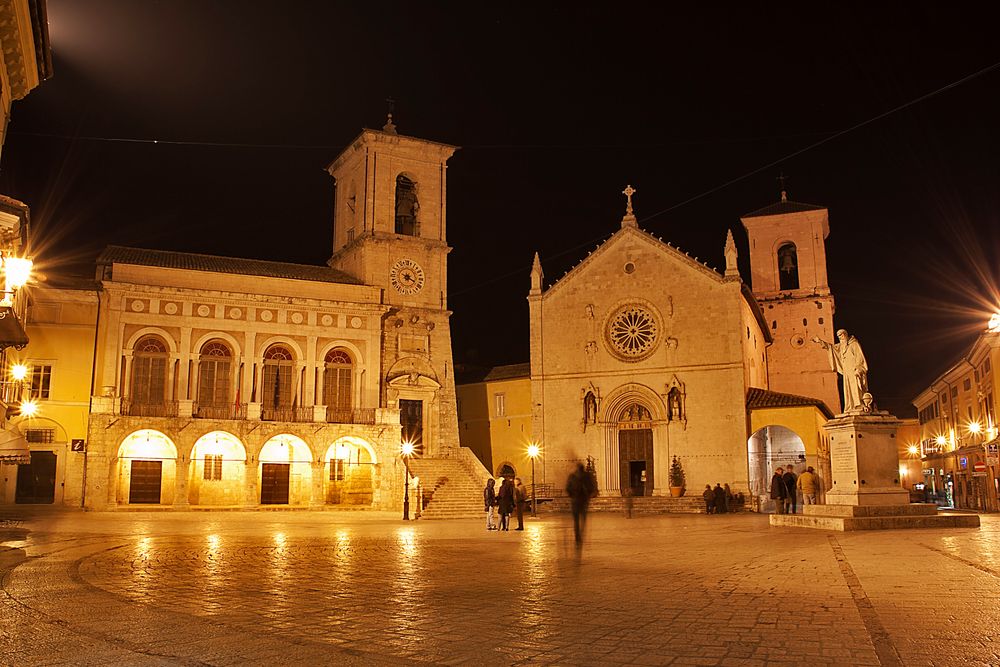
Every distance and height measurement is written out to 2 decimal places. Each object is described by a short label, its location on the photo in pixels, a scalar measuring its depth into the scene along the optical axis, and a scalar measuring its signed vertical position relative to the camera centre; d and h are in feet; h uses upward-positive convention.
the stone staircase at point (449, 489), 107.96 -2.68
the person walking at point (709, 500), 110.05 -4.12
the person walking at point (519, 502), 77.00 -3.00
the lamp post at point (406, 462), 93.10 +0.82
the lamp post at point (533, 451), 123.75 +2.44
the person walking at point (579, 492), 38.63 -1.08
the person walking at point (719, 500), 111.14 -4.17
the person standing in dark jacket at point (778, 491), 85.87 -2.36
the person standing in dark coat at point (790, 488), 87.20 -2.09
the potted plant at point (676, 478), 120.37 -1.45
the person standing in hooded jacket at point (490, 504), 79.05 -3.28
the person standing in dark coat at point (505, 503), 76.38 -3.05
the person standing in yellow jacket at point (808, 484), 77.71 -1.51
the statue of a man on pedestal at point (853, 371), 66.59 +7.42
